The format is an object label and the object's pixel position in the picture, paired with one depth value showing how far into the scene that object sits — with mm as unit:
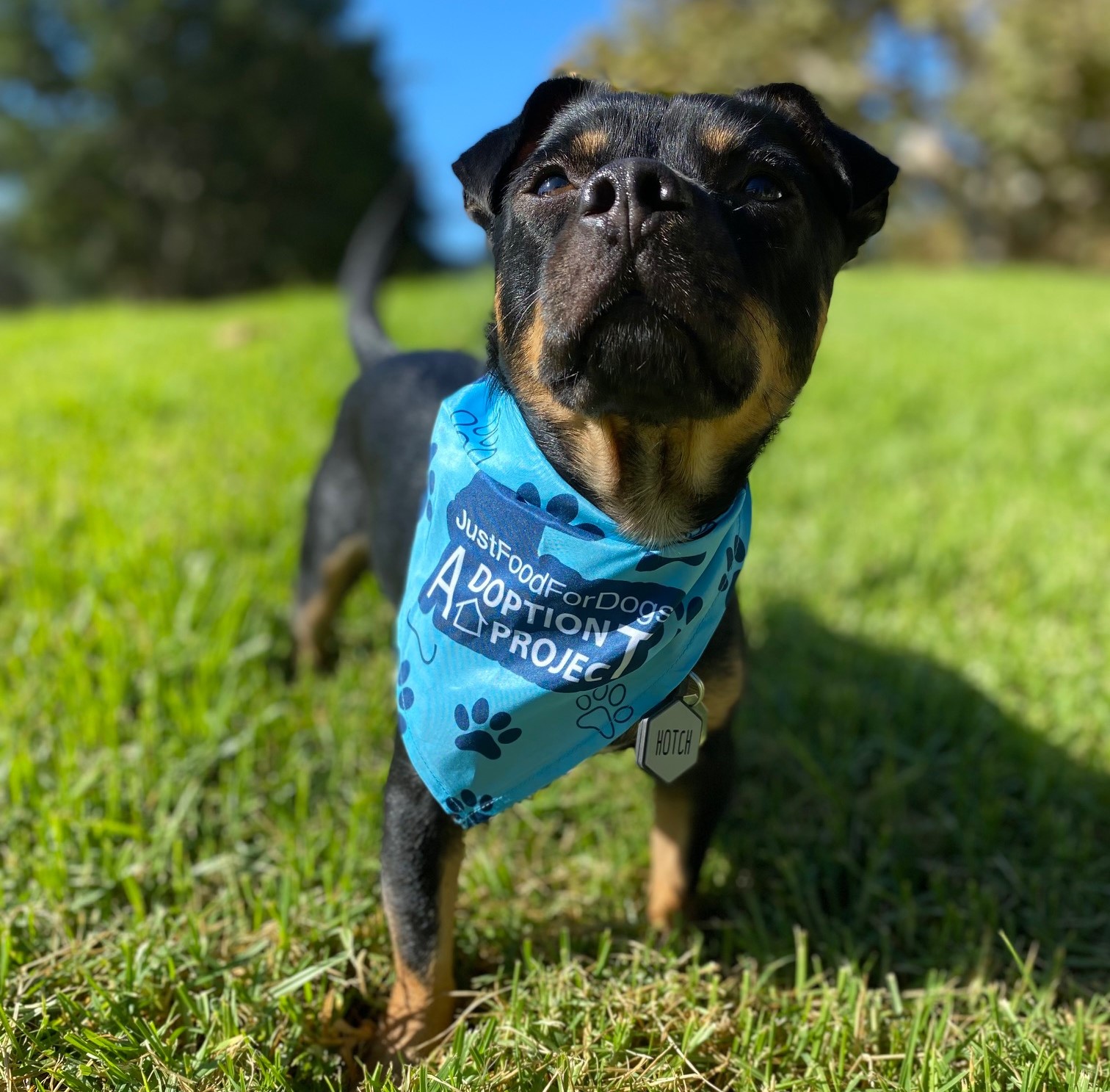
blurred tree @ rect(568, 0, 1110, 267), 20062
